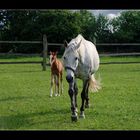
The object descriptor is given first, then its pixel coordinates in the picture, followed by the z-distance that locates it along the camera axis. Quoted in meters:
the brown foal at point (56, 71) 8.69
